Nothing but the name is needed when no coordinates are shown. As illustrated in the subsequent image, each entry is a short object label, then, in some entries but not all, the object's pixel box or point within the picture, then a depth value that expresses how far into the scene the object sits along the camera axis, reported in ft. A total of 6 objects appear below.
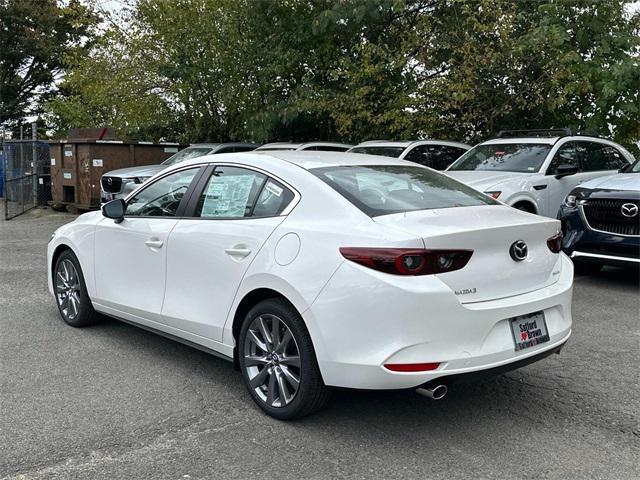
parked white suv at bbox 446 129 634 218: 27.78
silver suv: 41.68
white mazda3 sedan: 10.57
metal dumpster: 50.08
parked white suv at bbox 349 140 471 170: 36.01
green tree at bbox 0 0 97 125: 95.71
